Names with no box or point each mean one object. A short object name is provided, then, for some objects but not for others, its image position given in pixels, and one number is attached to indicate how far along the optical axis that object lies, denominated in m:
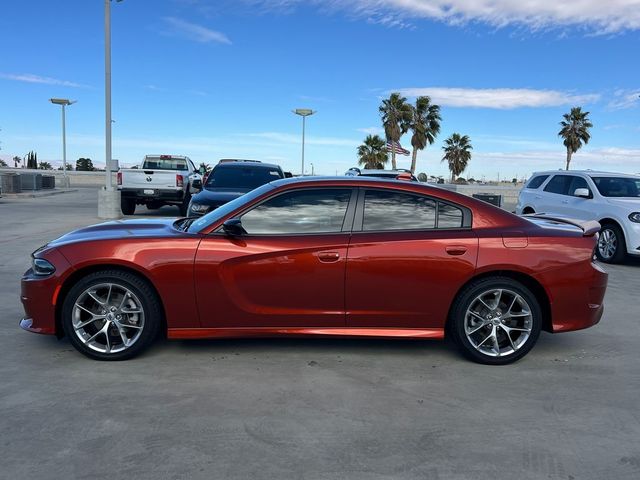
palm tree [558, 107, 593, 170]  48.66
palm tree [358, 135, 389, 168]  60.86
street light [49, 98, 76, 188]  36.44
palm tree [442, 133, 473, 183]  59.44
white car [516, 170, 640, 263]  9.68
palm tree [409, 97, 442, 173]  49.94
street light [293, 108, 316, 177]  34.28
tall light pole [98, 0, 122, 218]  15.73
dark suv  10.73
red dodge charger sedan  4.39
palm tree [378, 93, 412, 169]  50.69
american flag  34.79
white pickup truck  15.65
